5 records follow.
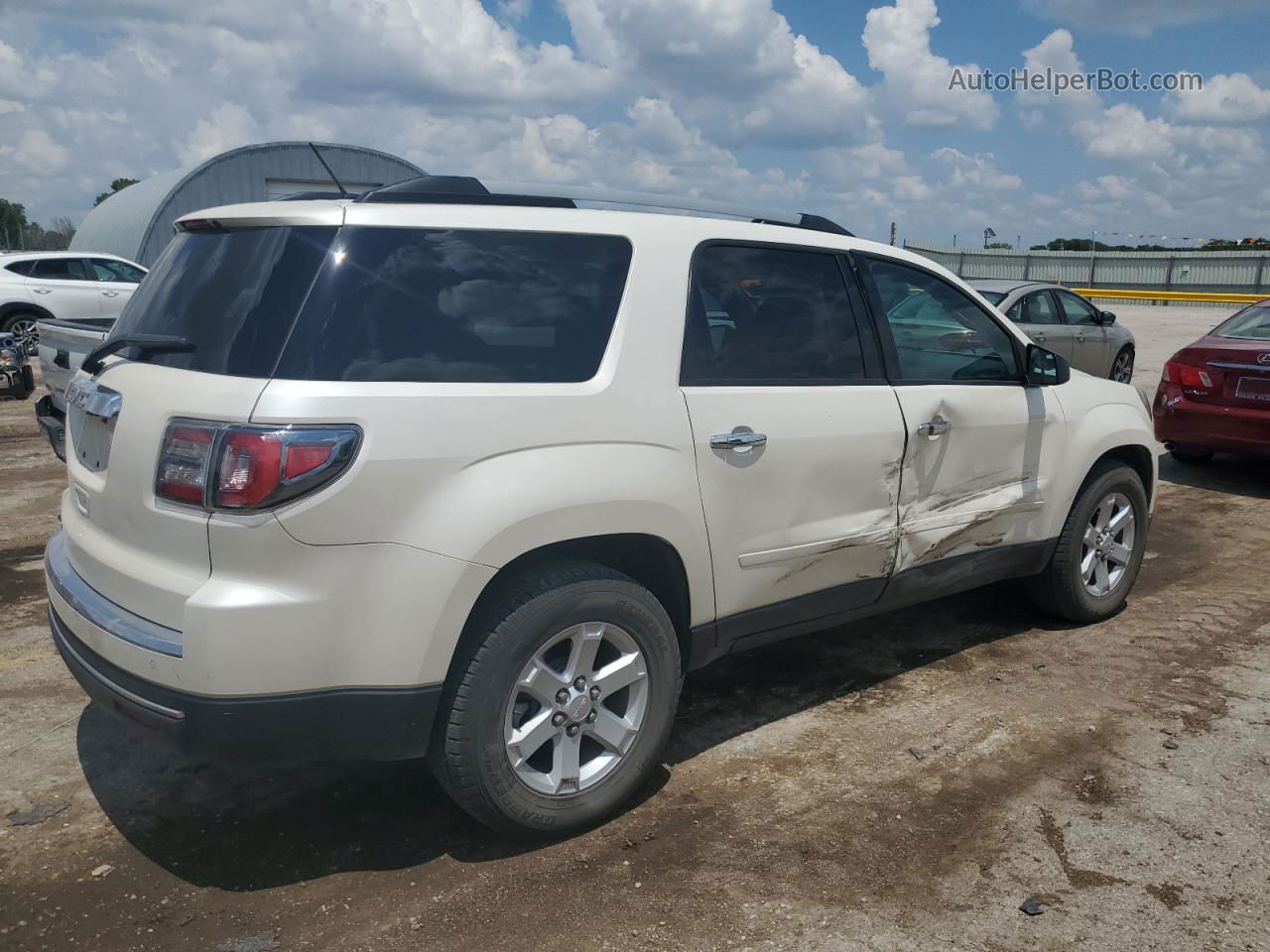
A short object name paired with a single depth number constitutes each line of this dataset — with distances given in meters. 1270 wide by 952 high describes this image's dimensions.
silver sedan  11.79
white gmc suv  2.58
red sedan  7.57
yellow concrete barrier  39.53
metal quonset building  23.38
